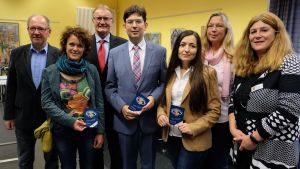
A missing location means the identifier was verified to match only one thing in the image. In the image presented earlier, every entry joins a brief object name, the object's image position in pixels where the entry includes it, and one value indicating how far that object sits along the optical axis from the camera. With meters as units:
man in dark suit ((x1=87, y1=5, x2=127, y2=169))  2.38
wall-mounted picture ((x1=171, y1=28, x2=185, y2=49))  6.08
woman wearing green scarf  1.94
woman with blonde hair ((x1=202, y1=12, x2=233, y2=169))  2.12
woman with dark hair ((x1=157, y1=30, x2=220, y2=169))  1.84
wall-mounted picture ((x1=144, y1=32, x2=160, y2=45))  6.82
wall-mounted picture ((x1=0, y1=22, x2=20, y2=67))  7.07
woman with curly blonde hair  1.46
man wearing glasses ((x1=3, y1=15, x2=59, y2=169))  2.29
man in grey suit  2.04
